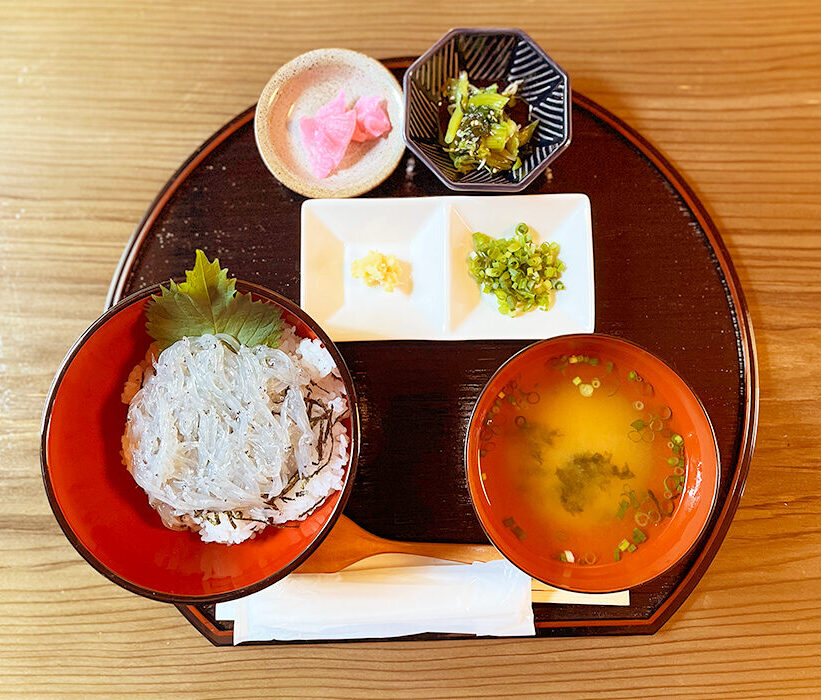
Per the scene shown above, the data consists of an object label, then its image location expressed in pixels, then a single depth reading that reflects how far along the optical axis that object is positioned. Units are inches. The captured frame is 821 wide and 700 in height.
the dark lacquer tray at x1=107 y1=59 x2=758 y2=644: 15.5
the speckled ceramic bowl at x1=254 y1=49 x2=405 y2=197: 16.0
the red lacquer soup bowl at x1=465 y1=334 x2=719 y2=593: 13.8
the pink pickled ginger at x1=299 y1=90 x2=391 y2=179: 16.1
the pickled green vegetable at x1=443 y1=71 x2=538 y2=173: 15.8
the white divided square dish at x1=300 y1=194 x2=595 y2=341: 15.7
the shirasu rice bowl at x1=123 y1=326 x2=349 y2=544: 13.2
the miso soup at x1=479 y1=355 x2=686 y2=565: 14.8
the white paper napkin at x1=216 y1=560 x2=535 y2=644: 14.8
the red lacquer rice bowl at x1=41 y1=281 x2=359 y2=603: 12.8
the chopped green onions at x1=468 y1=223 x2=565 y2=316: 15.4
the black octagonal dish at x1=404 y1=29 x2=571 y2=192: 15.6
